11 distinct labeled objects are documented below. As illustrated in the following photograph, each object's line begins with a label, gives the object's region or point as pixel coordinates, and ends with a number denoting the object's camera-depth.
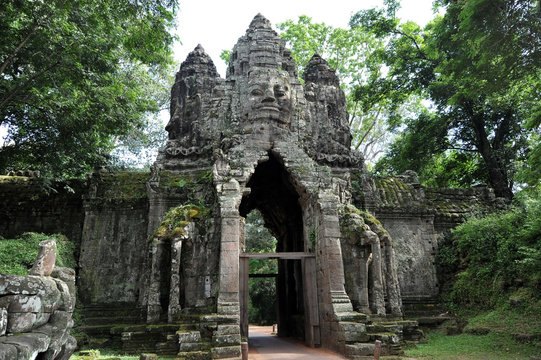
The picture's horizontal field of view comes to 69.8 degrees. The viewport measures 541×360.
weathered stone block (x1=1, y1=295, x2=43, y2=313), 4.21
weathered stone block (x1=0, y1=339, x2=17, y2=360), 3.72
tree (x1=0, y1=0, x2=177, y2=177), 10.00
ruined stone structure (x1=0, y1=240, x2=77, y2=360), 4.07
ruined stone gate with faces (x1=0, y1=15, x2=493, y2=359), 9.19
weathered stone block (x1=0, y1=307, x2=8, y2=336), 4.00
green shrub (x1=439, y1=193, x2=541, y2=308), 10.33
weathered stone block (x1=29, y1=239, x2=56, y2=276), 4.77
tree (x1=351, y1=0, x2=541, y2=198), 17.66
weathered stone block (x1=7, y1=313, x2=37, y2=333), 4.18
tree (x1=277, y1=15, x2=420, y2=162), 26.41
